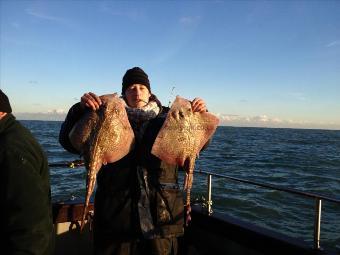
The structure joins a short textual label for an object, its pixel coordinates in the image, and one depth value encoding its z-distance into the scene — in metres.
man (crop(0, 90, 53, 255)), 2.31
